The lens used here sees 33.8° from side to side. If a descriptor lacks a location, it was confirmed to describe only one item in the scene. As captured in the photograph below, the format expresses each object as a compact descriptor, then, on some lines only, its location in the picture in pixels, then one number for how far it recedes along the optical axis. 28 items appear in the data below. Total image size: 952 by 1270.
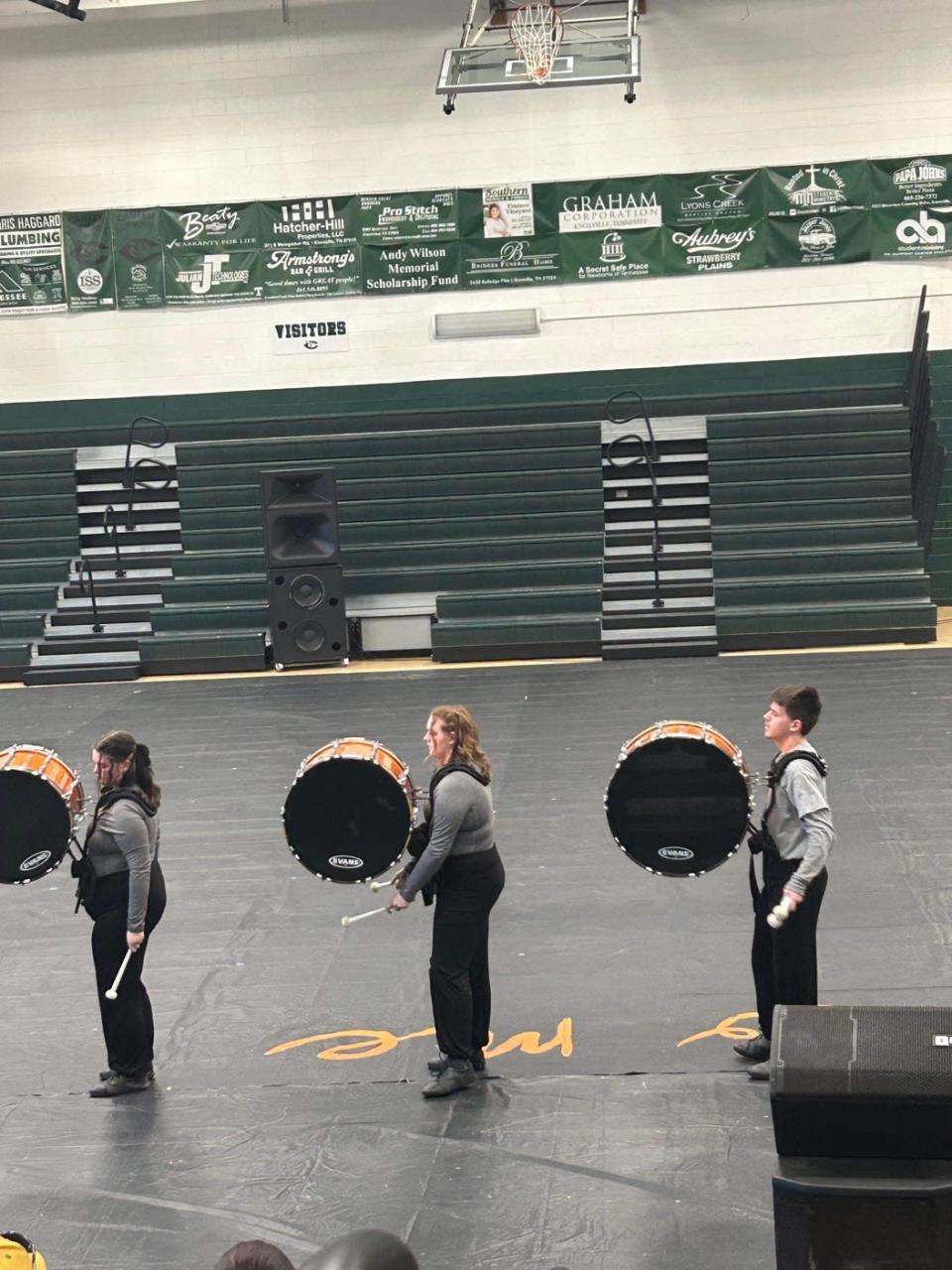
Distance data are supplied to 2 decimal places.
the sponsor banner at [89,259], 17.39
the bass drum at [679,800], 5.83
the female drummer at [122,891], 5.85
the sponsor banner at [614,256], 16.92
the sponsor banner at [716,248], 16.78
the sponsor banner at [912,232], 16.48
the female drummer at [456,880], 5.76
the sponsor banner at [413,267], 17.16
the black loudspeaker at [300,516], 14.71
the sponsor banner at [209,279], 17.30
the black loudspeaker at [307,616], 14.75
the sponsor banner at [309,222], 17.19
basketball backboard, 12.66
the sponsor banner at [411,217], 17.09
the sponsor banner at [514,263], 17.03
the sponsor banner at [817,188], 16.61
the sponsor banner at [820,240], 16.62
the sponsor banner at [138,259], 17.36
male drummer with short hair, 5.53
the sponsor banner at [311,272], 17.22
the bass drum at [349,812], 5.93
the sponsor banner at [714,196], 16.75
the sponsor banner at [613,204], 16.89
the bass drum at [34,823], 6.09
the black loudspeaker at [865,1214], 3.56
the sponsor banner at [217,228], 17.25
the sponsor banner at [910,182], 16.47
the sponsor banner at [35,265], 17.44
